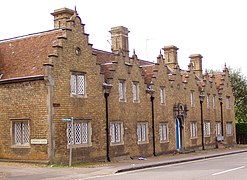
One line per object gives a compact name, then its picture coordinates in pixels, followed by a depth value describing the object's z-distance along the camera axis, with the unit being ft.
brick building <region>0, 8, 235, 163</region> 77.25
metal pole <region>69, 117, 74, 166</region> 75.41
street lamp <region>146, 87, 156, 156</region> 107.14
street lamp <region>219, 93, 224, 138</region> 153.58
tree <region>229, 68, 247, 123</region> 219.61
